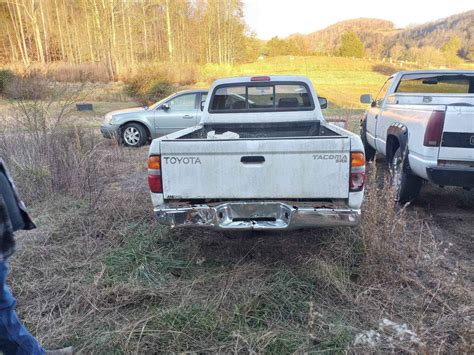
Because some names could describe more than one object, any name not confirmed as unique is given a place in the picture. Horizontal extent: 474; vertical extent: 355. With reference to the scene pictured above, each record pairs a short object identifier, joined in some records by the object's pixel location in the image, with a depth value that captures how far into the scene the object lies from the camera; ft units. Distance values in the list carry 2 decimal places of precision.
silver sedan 30.50
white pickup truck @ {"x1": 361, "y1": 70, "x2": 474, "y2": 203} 12.98
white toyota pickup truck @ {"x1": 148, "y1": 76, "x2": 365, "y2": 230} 9.30
